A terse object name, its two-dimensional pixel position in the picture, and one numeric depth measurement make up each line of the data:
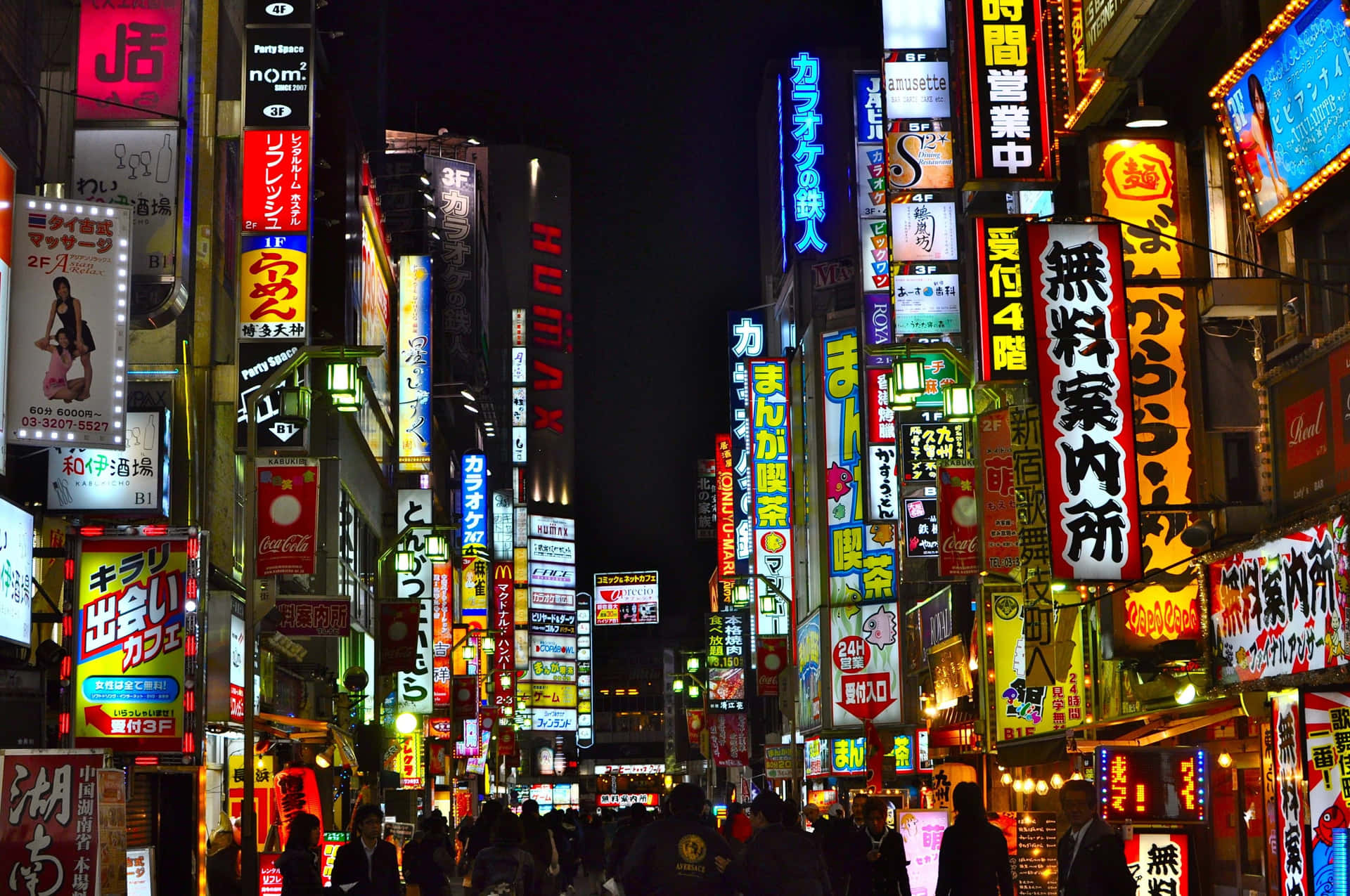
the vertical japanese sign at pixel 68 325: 14.07
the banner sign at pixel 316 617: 29.66
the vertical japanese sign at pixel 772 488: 57.44
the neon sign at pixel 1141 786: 19.38
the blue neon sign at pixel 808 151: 56.62
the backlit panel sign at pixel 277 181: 27.70
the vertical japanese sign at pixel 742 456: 60.00
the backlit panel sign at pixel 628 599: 126.94
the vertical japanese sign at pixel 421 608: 48.66
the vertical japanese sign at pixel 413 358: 52.88
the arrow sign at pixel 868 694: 48.03
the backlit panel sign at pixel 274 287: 27.34
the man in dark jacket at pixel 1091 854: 11.48
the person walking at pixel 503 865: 13.81
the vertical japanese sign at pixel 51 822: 11.18
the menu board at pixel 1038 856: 20.03
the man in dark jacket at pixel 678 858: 10.77
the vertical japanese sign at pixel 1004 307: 21.94
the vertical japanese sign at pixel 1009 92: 23.30
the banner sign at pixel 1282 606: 13.73
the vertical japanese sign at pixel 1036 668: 24.22
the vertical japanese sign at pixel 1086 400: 17.53
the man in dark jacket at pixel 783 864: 11.96
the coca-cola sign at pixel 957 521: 29.55
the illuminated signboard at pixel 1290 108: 13.31
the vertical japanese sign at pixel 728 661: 73.56
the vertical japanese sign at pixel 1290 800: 14.48
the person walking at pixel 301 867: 15.41
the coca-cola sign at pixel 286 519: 25.72
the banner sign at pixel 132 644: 18.97
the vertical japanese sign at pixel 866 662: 48.19
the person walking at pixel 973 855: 13.71
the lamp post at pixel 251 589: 20.95
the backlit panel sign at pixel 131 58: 20.56
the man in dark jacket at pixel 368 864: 15.05
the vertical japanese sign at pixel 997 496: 25.59
